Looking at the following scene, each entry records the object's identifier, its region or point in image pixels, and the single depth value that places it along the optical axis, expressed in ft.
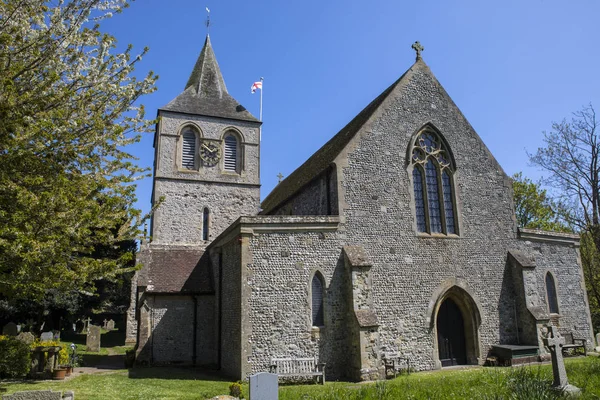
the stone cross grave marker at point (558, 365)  32.85
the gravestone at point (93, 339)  87.81
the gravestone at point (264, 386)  28.25
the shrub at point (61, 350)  52.80
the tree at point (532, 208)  121.90
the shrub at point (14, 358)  48.26
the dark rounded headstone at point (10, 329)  72.43
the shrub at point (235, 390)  41.68
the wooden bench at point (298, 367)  48.86
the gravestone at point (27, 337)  57.16
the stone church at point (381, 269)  52.39
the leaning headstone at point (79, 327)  133.98
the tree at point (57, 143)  28.07
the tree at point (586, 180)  66.69
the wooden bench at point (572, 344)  62.28
